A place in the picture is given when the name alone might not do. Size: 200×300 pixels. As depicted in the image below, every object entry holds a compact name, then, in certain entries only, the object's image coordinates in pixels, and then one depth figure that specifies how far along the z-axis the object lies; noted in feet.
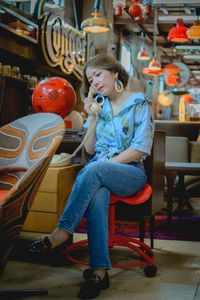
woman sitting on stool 6.56
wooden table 11.64
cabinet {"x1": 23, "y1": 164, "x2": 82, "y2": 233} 8.01
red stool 7.36
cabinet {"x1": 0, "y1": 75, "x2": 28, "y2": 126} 9.87
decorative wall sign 22.79
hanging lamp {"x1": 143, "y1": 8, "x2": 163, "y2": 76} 34.95
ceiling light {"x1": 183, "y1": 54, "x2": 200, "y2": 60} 55.41
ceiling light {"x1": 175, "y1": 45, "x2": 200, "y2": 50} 46.05
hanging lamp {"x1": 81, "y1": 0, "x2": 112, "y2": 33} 20.39
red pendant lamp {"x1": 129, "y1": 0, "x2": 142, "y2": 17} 20.25
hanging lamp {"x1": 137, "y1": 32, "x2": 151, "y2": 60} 34.16
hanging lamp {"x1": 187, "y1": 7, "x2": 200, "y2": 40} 23.54
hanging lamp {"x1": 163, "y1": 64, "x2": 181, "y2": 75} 42.14
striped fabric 4.55
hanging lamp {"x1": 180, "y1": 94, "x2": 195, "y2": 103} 60.51
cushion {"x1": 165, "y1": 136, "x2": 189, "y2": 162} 16.16
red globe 8.86
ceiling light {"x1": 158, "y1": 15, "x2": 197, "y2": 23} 32.60
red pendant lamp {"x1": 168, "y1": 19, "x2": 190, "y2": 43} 27.35
